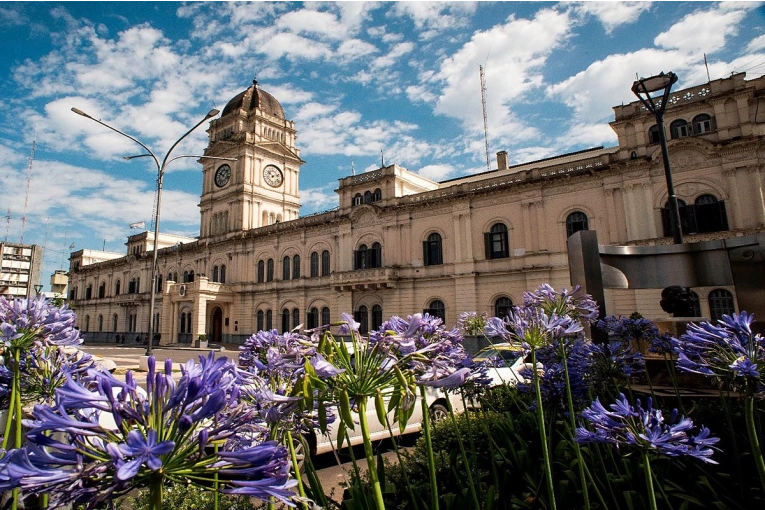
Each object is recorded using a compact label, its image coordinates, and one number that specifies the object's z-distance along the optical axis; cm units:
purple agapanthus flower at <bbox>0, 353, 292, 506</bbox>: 112
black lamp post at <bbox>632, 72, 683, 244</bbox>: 858
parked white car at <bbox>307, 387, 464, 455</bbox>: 694
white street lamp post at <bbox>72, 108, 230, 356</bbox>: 1492
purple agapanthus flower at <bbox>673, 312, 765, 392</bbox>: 195
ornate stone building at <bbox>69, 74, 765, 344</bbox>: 2009
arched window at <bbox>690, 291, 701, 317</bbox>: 1943
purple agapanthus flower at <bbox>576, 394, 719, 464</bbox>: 170
